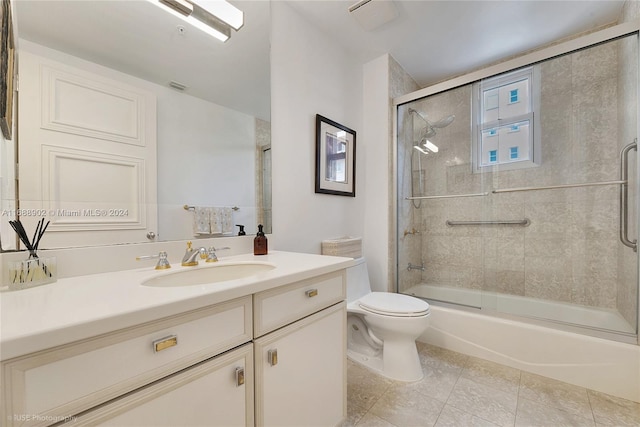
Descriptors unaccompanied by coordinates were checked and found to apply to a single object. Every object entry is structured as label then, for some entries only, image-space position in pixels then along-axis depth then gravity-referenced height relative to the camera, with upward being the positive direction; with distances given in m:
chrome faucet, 1.08 -0.17
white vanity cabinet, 0.48 -0.37
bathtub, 1.42 -0.85
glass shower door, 1.71 +0.18
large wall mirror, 0.87 +0.38
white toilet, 1.54 -0.73
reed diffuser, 0.72 -0.14
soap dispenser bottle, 1.37 -0.15
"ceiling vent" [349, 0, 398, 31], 1.66 +1.33
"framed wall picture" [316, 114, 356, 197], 1.86 +0.44
